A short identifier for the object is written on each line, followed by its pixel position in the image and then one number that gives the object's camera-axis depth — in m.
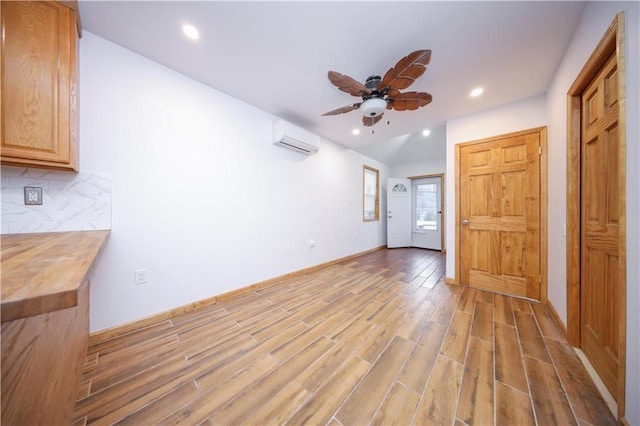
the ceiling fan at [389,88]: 1.48
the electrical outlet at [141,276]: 1.81
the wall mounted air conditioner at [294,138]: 2.75
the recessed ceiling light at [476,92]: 2.26
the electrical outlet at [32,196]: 1.39
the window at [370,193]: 5.09
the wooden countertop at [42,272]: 0.45
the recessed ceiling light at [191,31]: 1.55
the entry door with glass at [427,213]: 5.51
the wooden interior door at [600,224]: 1.17
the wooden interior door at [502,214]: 2.40
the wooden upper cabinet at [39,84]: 1.16
